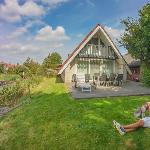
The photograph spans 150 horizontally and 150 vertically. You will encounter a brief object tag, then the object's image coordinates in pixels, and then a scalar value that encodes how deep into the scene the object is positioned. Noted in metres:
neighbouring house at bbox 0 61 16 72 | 28.57
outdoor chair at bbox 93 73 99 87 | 14.79
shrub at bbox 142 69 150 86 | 13.59
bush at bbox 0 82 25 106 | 8.37
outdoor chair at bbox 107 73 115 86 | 13.01
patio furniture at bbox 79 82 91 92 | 10.34
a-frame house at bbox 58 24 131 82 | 15.25
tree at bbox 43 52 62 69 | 29.40
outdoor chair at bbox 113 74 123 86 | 12.77
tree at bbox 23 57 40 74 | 19.81
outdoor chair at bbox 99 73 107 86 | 13.02
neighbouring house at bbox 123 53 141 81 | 18.54
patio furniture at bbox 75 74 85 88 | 15.58
